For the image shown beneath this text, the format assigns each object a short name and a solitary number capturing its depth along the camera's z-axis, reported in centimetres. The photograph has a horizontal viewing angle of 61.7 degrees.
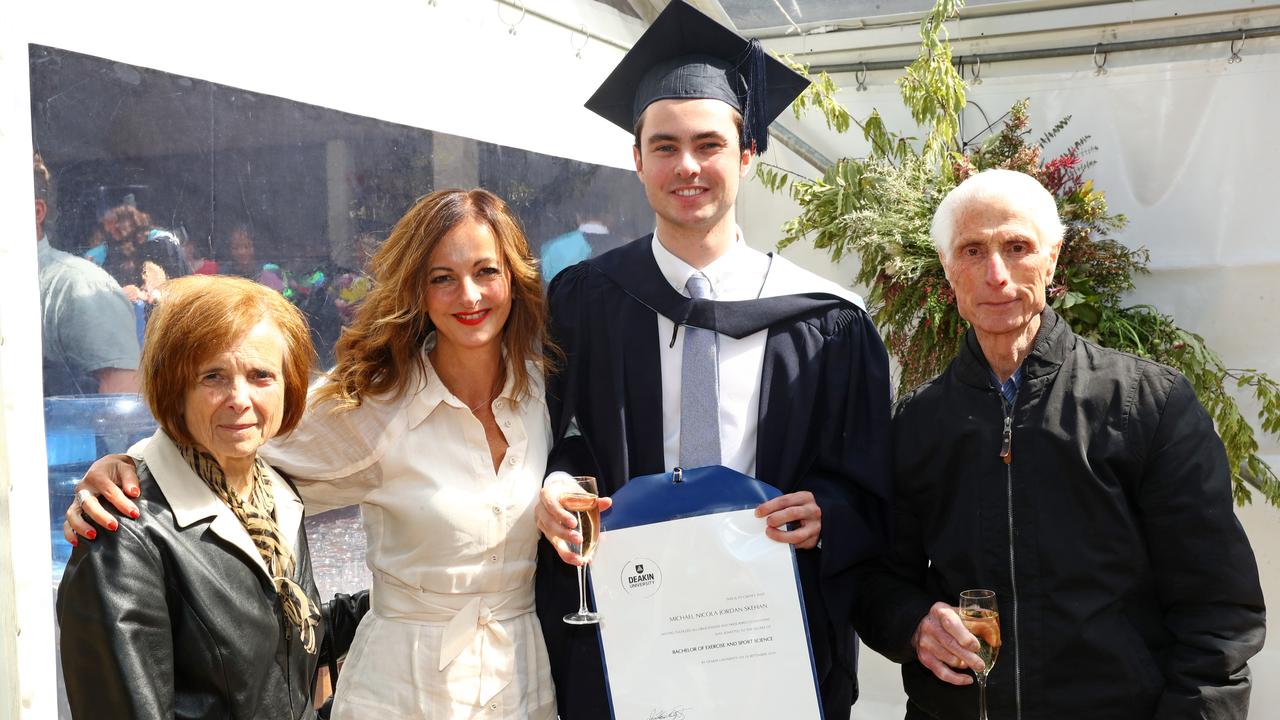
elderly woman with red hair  181
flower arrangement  443
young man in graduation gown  258
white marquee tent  348
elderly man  224
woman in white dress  245
